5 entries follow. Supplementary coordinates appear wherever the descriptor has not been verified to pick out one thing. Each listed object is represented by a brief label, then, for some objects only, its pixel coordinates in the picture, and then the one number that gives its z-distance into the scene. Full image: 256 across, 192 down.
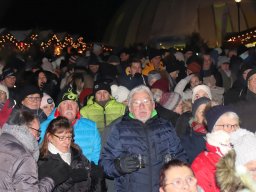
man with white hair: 2.90
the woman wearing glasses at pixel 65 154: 2.87
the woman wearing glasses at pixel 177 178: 2.25
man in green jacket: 4.13
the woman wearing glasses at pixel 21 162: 2.31
